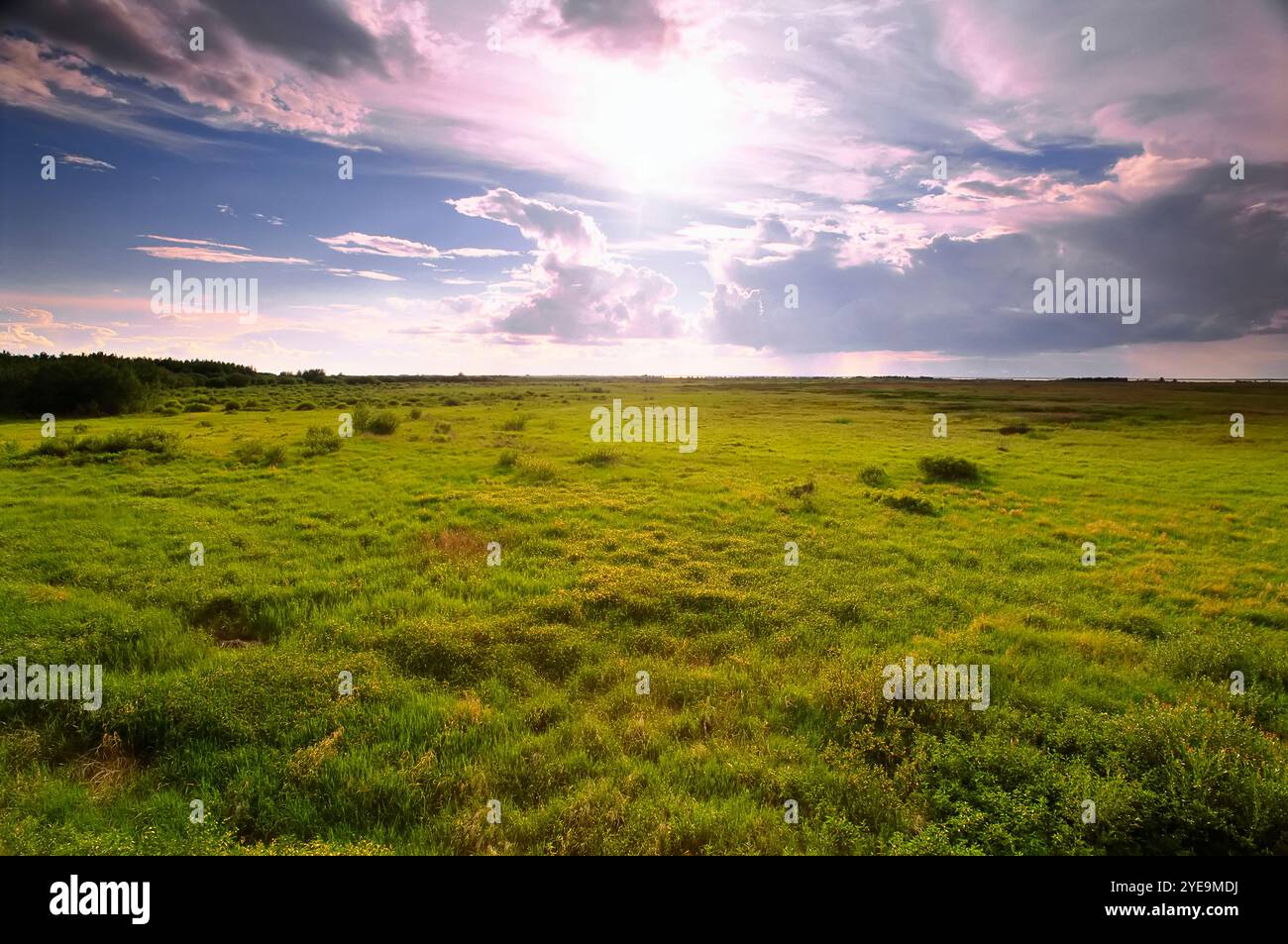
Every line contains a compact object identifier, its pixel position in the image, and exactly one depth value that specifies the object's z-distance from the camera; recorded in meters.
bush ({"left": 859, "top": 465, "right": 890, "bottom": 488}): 23.48
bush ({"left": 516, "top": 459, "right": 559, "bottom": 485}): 23.12
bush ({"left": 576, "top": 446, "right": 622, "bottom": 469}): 27.20
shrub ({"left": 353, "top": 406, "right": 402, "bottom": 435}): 38.28
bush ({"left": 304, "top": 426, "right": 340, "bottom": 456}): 29.20
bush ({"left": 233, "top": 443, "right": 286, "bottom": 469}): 25.45
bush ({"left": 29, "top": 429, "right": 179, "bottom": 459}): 25.69
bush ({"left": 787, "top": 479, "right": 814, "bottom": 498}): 20.08
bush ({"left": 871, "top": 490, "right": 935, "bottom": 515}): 19.03
